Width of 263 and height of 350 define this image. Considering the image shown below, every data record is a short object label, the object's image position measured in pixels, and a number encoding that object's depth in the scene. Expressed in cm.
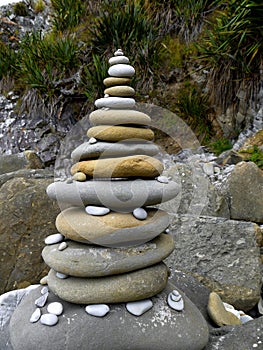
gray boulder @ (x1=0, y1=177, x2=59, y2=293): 292
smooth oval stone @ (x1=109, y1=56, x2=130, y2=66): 212
